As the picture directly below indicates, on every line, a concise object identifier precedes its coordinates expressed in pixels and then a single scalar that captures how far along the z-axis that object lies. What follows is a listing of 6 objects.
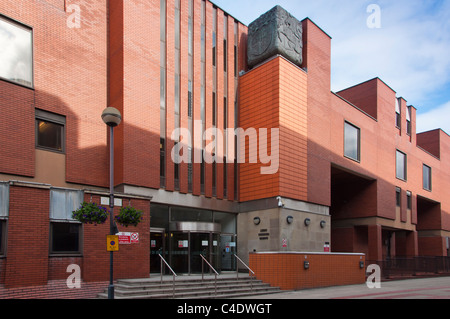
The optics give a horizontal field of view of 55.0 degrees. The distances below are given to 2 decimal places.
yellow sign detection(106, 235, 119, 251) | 11.52
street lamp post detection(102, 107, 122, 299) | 11.64
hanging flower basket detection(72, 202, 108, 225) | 12.38
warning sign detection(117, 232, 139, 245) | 15.69
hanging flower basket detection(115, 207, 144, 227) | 13.18
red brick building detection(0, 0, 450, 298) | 14.83
